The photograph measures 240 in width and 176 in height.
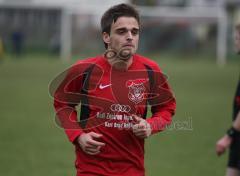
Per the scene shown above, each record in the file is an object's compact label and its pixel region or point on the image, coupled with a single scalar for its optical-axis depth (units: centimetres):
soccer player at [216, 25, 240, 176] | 1126
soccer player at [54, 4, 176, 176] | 928
